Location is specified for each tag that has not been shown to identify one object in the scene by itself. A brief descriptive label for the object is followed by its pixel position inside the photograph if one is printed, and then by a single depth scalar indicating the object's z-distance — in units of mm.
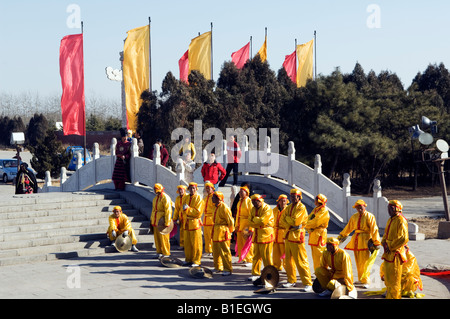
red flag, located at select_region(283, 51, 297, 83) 32906
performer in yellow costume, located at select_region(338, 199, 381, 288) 9281
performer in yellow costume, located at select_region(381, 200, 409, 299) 8188
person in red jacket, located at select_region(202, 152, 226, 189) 14312
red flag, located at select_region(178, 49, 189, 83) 27766
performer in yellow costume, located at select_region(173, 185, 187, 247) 11505
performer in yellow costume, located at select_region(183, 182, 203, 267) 11023
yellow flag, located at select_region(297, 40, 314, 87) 32334
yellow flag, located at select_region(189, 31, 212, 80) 26906
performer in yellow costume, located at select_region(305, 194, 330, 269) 9422
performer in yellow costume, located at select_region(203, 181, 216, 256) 11164
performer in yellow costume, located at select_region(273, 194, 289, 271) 9797
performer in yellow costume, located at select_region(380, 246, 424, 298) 8469
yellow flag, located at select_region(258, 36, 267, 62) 33125
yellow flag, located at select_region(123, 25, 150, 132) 22953
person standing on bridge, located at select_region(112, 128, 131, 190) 15820
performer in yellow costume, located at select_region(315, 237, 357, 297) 8344
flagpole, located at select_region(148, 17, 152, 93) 23328
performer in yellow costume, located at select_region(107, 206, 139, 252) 12492
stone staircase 11896
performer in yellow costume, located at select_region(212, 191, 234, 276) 10305
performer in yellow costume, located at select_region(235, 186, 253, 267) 10516
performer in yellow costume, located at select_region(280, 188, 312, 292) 9156
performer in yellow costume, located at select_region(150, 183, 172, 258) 11703
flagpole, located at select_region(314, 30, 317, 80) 33784
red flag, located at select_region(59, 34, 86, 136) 19688
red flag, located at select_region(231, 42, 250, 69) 30750
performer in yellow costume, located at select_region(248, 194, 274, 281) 9562
